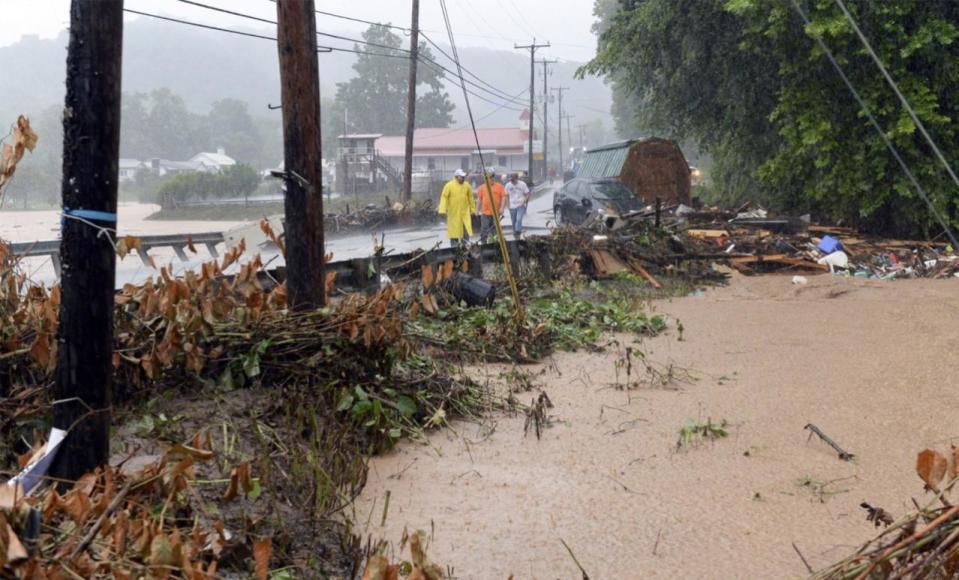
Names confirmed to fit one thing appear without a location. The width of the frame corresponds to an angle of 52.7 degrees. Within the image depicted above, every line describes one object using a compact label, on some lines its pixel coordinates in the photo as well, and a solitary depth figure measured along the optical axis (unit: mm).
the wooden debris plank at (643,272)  16188
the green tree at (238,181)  49562
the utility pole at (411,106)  30812
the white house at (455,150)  73562
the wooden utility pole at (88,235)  3982
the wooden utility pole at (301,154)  7297
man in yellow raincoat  17781
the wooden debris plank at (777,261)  18375
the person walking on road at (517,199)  24719
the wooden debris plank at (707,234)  20938
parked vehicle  26266
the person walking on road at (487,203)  20156
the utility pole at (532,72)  64500
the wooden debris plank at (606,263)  16391
